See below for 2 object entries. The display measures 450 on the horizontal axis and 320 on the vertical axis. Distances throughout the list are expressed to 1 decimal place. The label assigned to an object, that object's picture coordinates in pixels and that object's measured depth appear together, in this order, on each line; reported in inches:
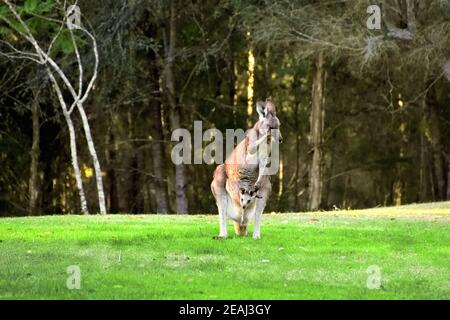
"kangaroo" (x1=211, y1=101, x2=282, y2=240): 613.0
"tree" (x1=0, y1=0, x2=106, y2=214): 1131.3
